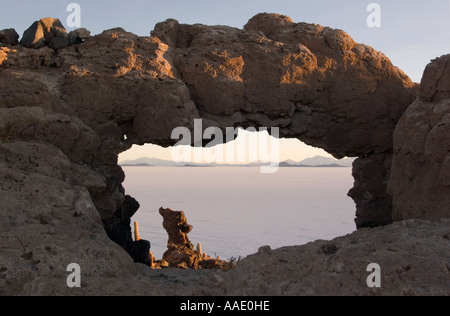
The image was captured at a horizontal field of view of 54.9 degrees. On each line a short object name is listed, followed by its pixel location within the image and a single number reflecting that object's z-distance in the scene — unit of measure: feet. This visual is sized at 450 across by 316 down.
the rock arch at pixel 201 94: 24.49
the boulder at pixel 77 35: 28.24
